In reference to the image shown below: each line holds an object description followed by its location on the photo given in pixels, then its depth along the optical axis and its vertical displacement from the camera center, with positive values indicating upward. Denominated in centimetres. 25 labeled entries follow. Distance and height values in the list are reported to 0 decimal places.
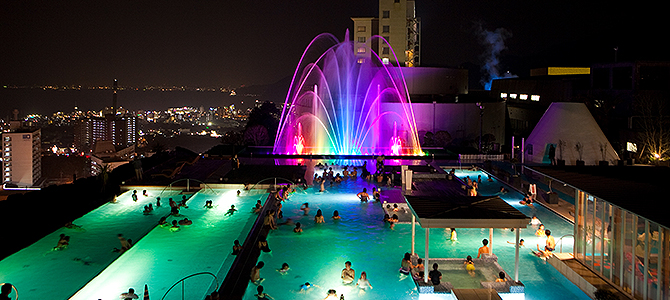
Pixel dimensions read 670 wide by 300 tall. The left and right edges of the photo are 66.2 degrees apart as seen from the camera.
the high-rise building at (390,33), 6838 +1497
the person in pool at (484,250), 1539 -319
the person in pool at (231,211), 2250 -309
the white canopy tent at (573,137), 3225 +52
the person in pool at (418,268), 1395 -350
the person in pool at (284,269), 1490 -372
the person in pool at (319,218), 2047 -305
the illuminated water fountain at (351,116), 4425 +256
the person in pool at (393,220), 1992 -303
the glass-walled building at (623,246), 1061 -235
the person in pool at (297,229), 1911 -326
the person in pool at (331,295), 1269 -378
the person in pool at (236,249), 1623 -343
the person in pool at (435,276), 1318 -342
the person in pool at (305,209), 2184 -287
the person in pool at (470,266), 1446 -344
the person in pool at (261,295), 1266 -387
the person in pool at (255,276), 1394 -367
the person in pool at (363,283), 1380 -377
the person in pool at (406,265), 1472 -353
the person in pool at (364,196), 2419 -253
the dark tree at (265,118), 6561 +301
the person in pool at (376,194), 2446 -250
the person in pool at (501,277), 1329 -345
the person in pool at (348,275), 1400 -363
